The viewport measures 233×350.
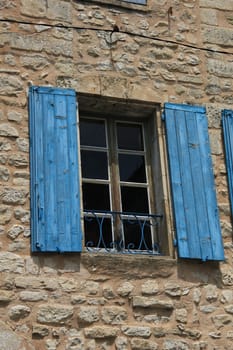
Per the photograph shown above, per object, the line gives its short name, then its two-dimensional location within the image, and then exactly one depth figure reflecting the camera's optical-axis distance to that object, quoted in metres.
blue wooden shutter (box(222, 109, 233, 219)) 10.74
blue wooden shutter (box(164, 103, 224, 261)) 10.14
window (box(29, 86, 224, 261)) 9.84
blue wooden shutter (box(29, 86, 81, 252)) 9.62
